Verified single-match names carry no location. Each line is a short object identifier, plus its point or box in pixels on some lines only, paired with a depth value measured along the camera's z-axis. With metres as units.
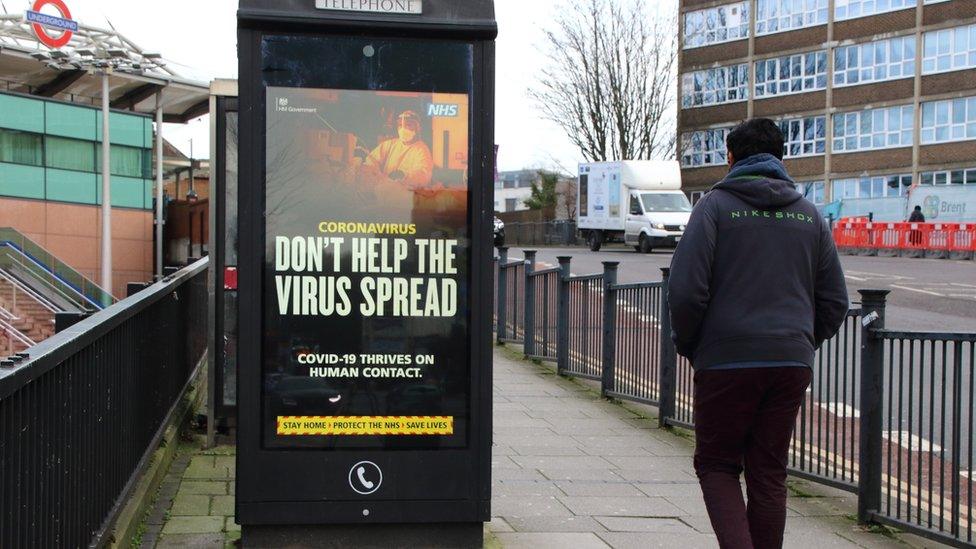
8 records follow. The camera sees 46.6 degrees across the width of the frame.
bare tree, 59.38
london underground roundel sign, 28.59
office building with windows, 48.47
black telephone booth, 4.82
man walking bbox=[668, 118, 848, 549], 4.35
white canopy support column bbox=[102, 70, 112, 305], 37.56
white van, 36.75
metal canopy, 38.19
